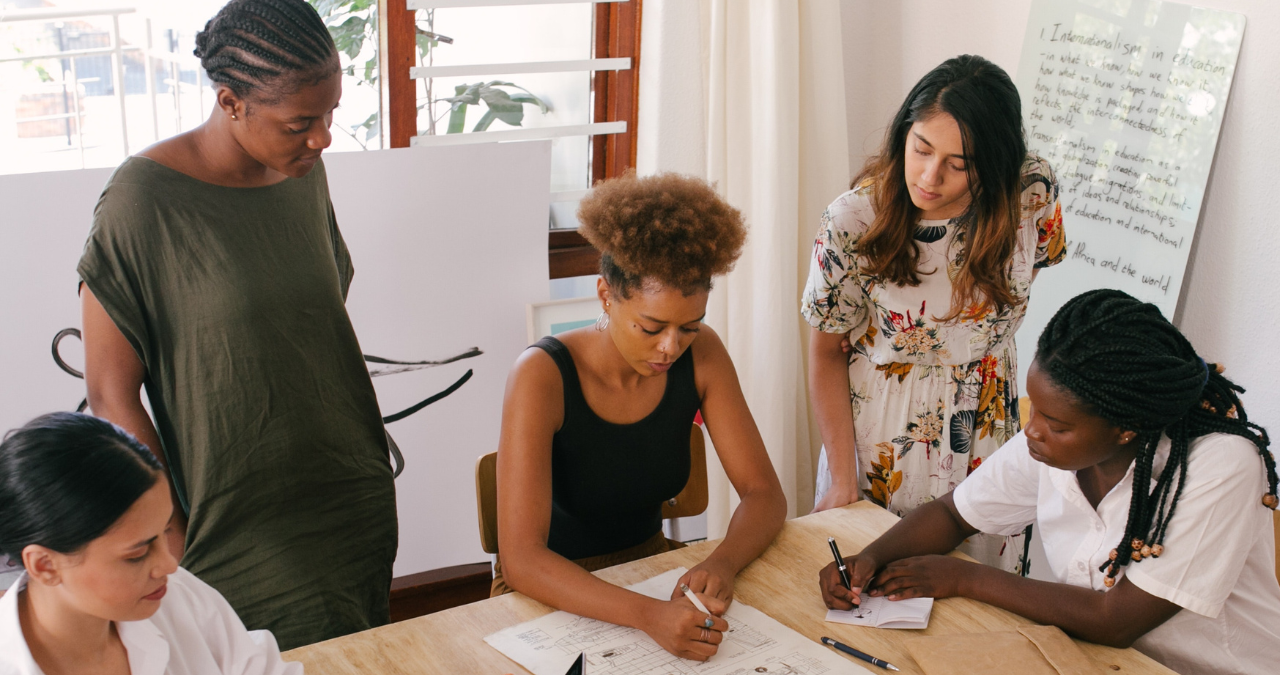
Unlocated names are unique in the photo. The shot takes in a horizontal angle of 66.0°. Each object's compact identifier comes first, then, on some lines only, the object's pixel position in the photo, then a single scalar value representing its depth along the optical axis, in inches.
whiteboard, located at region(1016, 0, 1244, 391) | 88.6
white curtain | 110.0
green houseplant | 103.4
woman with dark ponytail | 40.2
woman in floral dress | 71.4
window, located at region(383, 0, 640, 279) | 105.9
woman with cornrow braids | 55.9
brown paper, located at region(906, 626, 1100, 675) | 51.7
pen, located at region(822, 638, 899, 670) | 52.8
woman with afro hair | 61.0
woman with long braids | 53.7
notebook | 57.3
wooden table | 52.6
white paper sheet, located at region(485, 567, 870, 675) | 52.3
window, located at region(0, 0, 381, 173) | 90.8
